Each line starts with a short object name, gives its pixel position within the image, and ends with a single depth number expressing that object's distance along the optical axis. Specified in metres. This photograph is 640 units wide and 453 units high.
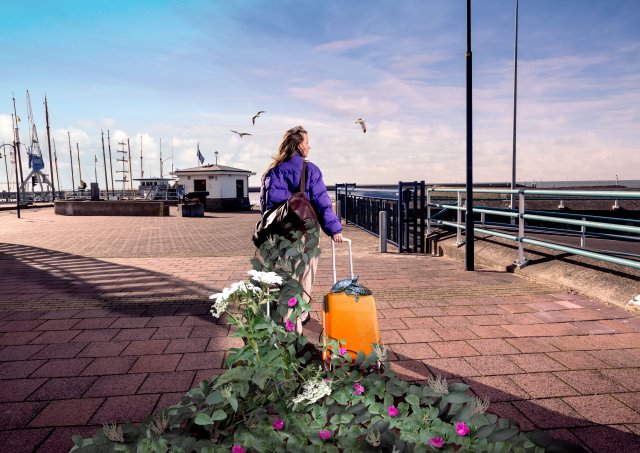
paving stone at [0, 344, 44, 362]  3.69
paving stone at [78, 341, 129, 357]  3.72
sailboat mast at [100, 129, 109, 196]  73.69
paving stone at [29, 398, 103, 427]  2.63
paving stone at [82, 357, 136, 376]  3.35
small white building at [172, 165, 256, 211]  32.34
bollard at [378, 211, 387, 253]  9.88
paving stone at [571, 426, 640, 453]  2.27
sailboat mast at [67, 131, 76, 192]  78.81
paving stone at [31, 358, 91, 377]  3.34
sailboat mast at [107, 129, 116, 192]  75.19
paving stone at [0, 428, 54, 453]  2.37
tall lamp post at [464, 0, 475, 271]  7.06
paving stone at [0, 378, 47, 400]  2.97
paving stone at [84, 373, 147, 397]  3.01
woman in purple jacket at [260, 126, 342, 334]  3.48
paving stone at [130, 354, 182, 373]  3.38
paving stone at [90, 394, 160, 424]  2.65
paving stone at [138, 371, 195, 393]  3.03
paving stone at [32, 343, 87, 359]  3.69
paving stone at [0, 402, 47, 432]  2.62
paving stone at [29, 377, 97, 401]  2.98
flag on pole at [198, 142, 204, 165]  58.47
